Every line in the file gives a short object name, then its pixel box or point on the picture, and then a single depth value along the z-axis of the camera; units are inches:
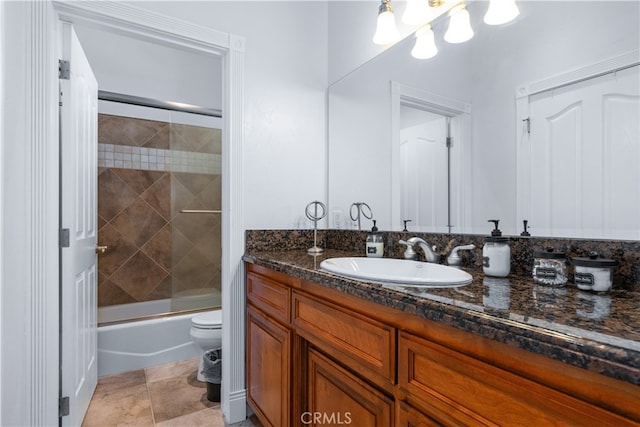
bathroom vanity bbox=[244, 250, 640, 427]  18.6
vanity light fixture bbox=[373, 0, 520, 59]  48.0
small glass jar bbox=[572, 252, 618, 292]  31.3
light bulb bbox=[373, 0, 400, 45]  62.1
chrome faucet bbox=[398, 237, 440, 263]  51.6
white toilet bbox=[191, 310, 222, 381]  81.1
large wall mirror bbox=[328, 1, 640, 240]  36.5
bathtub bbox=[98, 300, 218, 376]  88.4
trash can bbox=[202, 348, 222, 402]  76.1
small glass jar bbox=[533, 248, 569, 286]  34.9
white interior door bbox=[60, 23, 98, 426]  58.9
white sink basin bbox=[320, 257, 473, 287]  34.3
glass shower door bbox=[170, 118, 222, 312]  119.8
